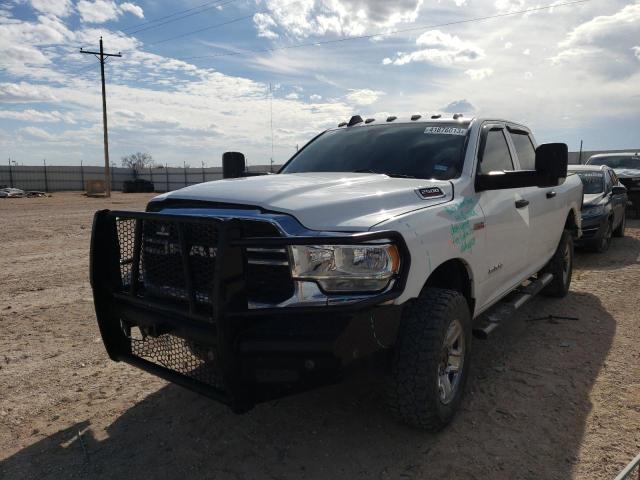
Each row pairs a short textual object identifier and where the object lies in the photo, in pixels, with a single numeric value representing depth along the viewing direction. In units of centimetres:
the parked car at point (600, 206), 882
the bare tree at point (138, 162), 6462
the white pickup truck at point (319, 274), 241
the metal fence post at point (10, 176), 4503
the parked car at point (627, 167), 1269
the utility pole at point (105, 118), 3309
